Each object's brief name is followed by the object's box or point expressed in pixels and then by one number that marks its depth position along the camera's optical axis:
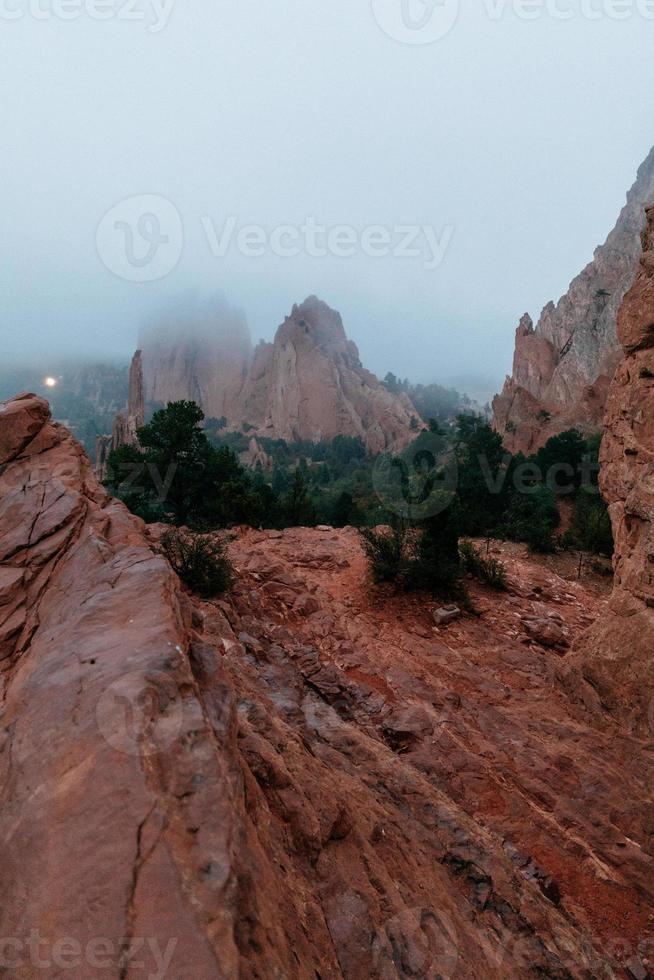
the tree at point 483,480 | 19.23
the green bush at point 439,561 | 8.56
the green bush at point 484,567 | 9.20
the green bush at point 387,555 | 8.71
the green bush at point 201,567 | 7.06
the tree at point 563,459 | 28.81
